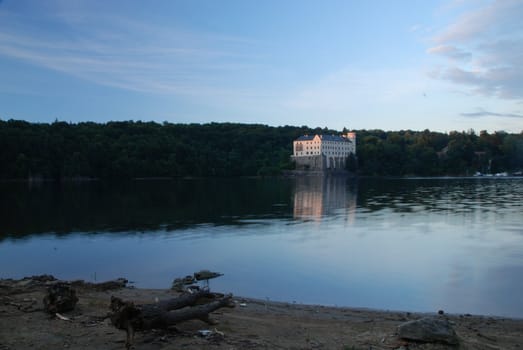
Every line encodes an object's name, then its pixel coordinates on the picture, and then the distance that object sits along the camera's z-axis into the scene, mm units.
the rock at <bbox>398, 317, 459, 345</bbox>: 7426
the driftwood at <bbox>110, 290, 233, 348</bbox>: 7332
